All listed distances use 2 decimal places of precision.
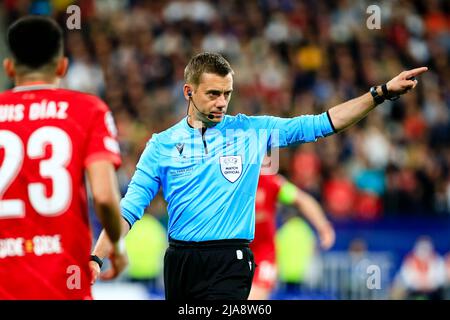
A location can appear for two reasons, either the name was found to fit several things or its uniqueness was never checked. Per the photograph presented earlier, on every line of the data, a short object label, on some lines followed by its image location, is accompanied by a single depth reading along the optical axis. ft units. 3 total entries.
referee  20.66
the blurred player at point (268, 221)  33.83
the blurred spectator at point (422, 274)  48.88
